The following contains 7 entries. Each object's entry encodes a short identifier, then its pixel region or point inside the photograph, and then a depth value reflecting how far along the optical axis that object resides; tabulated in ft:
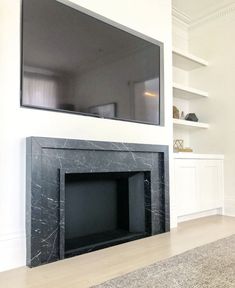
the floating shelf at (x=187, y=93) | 12.19
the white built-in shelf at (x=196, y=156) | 10.78
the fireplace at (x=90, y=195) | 6.66
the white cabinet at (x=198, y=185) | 10.77
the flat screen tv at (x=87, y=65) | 7.11
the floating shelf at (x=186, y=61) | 12.24
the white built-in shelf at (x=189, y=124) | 11.87
